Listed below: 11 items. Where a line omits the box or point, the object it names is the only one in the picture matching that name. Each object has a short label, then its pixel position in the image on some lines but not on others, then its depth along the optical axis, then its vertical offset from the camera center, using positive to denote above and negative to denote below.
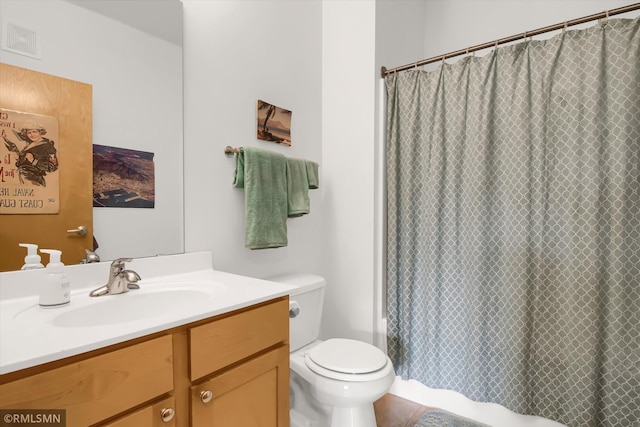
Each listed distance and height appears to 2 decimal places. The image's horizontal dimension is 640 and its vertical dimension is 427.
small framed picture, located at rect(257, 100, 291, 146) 1.63 +0.48
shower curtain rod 1.26 +0.80
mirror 0.99 +0.48
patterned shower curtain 1.26 -0.07
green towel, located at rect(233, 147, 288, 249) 1.45 +0.08
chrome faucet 0.99 -0.22
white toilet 1.24 -0.67
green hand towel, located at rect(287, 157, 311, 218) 1.64 +0.12
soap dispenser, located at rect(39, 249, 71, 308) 0.85 -0.21
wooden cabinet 0.58 -0.38
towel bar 1.46 +0.29
